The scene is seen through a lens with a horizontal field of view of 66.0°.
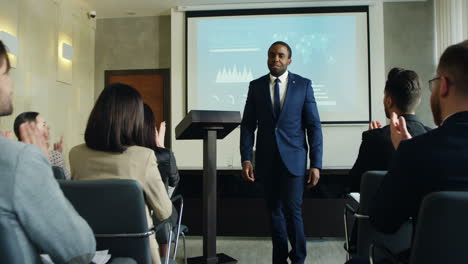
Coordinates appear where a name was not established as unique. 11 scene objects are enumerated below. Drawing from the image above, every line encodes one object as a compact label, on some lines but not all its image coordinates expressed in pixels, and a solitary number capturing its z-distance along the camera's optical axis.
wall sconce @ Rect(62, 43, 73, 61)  4.93
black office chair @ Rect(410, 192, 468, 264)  0.88
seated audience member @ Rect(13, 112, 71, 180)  2.56
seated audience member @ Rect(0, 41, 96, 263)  0.72
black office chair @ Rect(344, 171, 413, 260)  1.52
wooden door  5.78
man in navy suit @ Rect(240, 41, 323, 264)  2.41
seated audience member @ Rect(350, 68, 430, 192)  1.79
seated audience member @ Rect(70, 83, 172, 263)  1.48
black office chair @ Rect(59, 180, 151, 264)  1.29
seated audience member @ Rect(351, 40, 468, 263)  0.98
